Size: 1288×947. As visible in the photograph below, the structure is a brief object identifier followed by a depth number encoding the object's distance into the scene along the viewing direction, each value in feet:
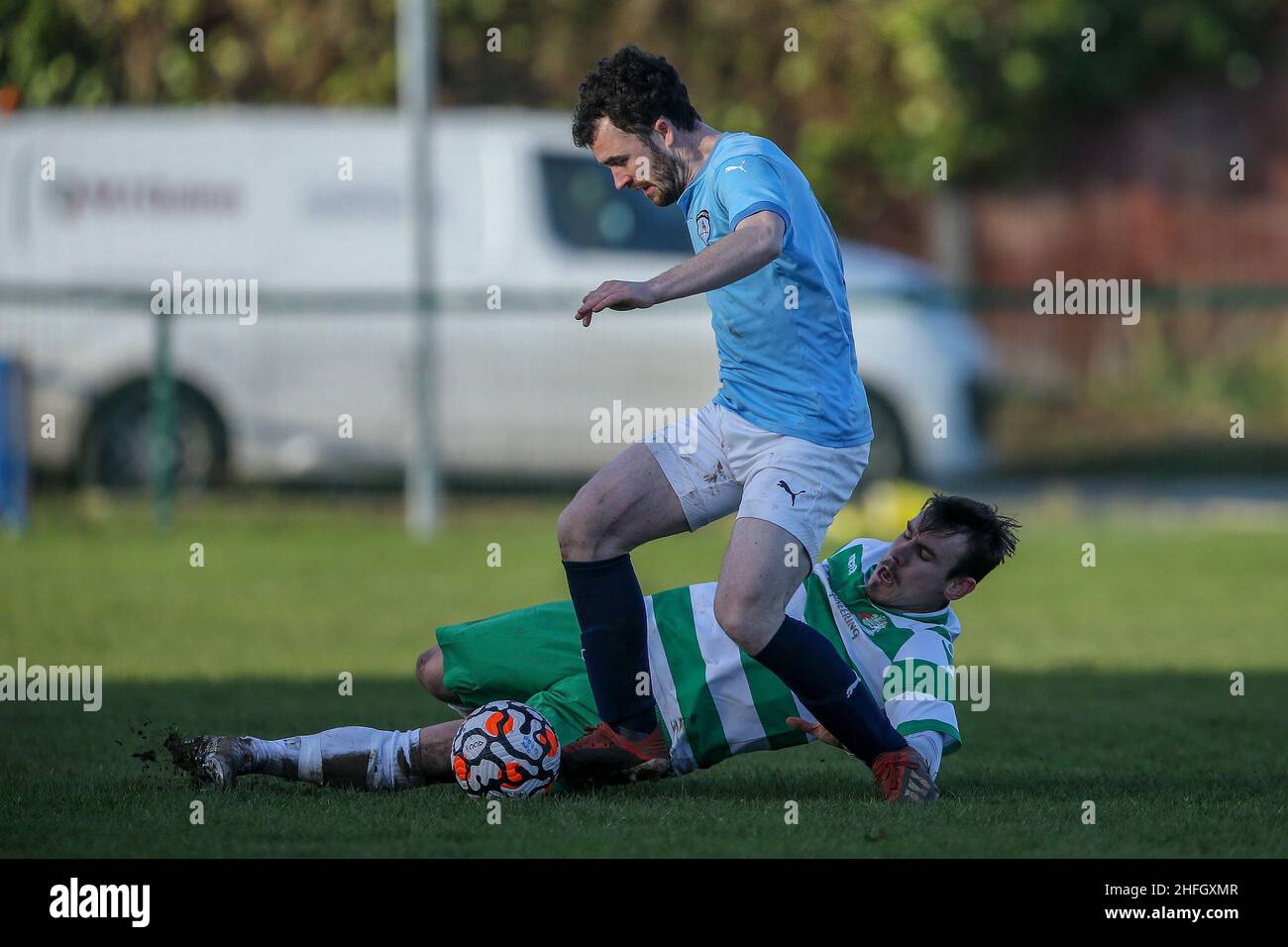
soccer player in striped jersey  35.14
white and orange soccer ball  33.91
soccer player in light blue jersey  33.68
